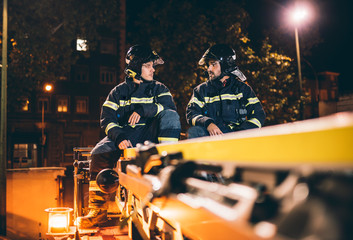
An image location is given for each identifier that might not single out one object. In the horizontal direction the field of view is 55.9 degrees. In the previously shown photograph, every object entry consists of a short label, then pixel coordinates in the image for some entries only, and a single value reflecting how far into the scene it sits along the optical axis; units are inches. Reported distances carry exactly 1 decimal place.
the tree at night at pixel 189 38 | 591.2
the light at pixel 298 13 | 618.8
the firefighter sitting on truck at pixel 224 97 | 170.7
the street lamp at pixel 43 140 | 1304.4
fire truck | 25.5
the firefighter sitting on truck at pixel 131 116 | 160.4
